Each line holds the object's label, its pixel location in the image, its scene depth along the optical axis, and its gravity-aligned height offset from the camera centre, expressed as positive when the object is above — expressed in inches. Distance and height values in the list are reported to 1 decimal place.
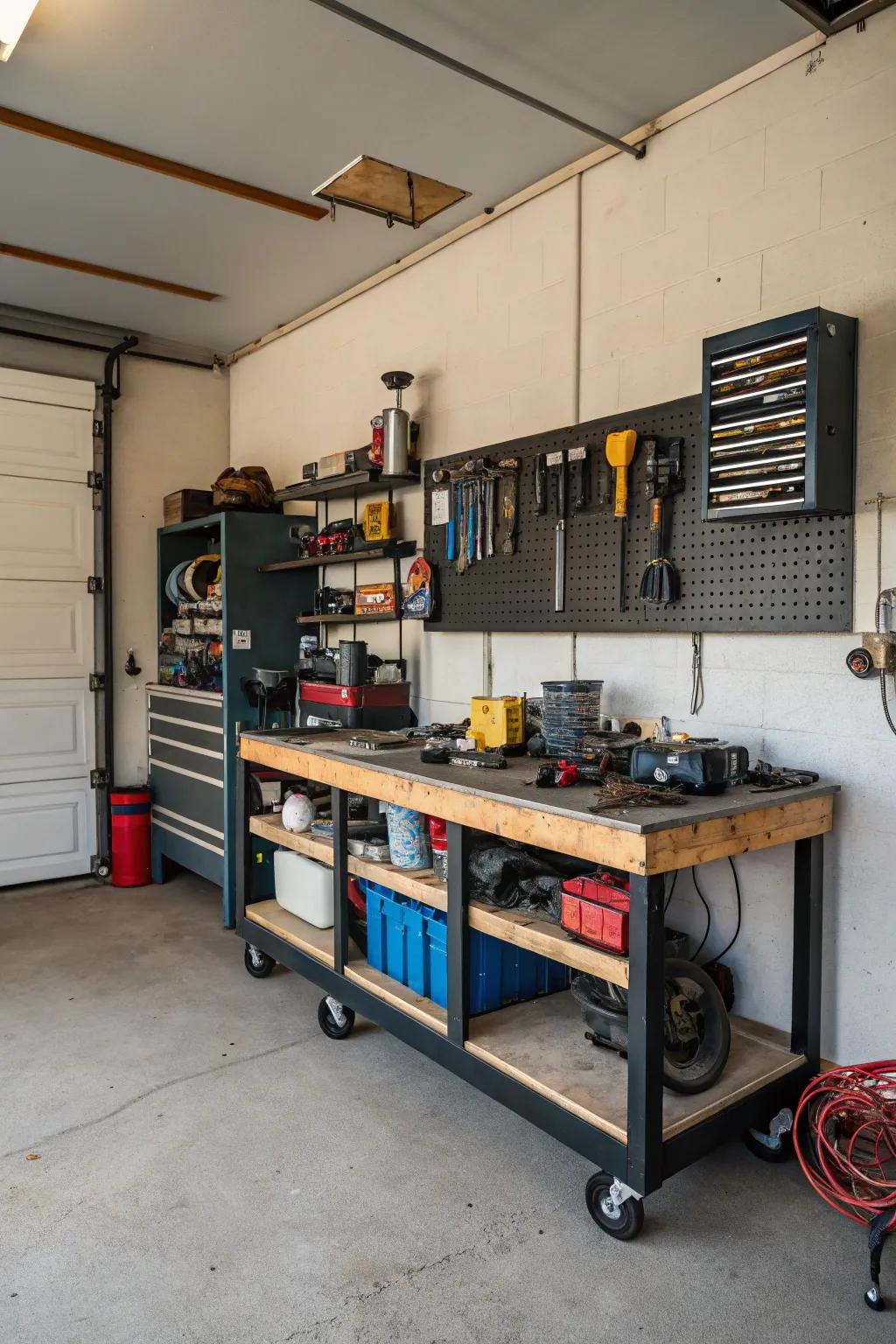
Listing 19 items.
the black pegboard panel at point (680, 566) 89.4 +7.4
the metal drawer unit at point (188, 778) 161.3 -28.7
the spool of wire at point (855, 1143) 72.9 -46.5
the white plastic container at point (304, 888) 121.3 -36.3
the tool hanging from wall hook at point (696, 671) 102.0 -4.5
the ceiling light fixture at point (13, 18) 85.9 +61.2
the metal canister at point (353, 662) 131.0 -4.6
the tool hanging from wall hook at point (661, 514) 100.3 +13.6
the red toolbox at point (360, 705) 131.7 -11.2
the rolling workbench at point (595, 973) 70.7 -33.6
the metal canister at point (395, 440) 138.9 +30.2
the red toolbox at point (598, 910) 75.0 -24.3
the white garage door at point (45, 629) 176.4 +0.3
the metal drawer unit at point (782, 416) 82.0 +20.9
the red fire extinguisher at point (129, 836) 181.5 -42.2
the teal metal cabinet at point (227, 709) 157.8 -14.6
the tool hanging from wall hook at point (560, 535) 114.5 +12.7
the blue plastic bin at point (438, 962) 96.3 -37.3
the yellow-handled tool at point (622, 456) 103.8 +20.8
